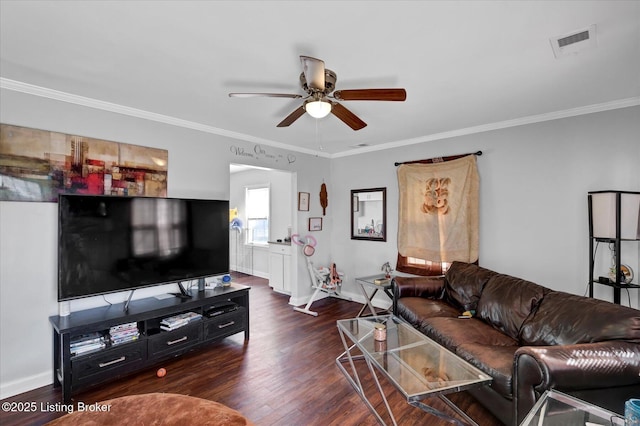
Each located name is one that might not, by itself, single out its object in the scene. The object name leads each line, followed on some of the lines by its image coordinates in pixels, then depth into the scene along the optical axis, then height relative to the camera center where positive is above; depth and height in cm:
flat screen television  250 -29
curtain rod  378 +74
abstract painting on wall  242 +43
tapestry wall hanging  375 +3
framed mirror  471 -2
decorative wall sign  397 +85
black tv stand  234 -117
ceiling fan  182 +82
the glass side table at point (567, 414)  134 -96
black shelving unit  252 -16
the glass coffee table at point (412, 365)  173 -106
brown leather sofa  166 -91
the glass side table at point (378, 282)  375 -92
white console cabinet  535 -102
